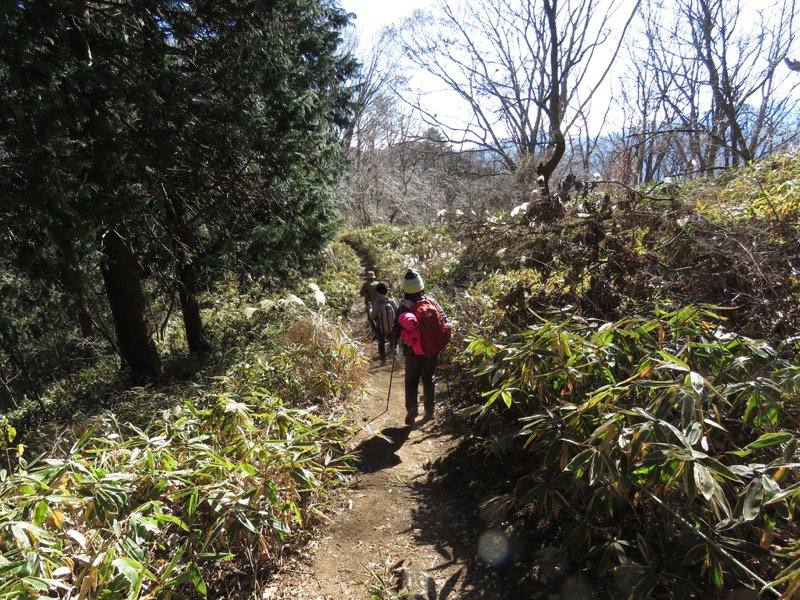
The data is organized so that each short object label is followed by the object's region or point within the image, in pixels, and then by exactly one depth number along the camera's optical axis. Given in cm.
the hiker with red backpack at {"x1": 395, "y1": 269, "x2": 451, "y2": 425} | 463
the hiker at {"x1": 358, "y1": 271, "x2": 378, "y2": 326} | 834
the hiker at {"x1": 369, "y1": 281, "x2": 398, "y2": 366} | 771
